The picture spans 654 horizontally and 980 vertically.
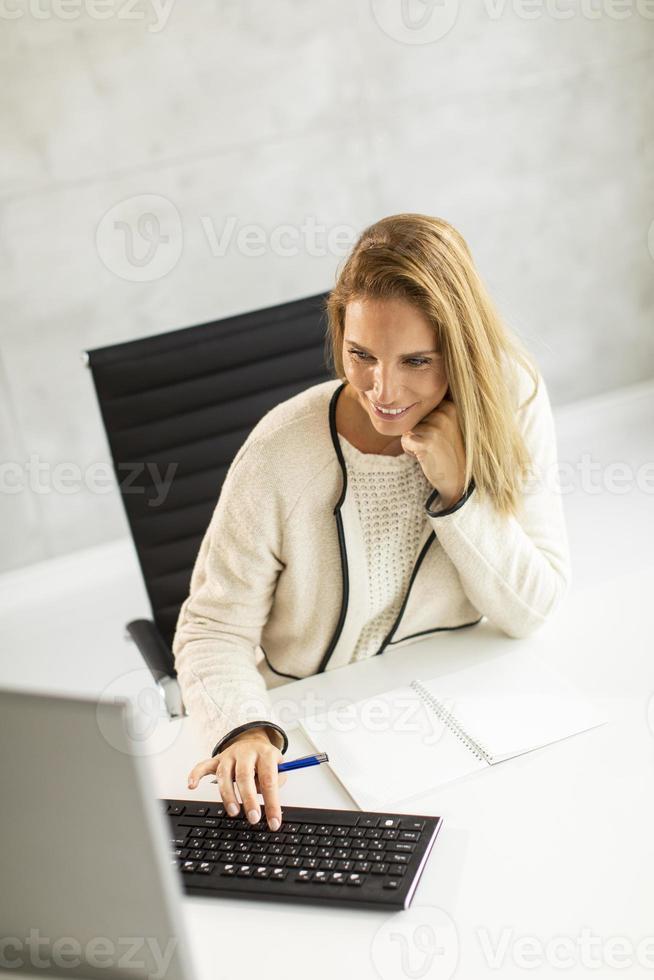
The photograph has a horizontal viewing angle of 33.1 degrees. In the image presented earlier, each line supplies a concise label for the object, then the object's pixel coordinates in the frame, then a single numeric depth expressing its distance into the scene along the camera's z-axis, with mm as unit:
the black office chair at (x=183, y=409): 1916
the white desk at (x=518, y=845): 1028
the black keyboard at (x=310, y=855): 1110
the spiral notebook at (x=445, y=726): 1279
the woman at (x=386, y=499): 1430
